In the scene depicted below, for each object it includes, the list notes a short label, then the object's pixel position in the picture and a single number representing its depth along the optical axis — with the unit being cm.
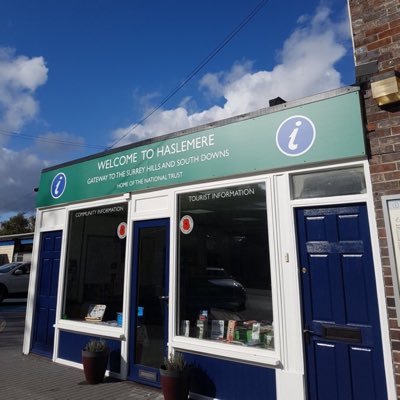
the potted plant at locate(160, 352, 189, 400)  470
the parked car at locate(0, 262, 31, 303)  1667
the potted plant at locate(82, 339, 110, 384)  578
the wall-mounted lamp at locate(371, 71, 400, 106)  383
